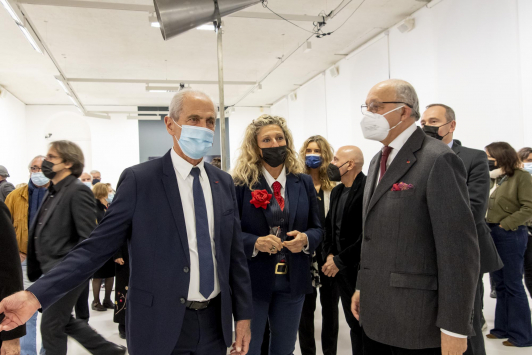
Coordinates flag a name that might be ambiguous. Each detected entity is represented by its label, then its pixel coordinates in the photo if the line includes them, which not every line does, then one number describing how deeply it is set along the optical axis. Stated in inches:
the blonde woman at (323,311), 113.8
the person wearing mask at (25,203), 138.3
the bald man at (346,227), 101.4
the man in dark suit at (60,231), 104.7
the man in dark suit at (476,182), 85.4
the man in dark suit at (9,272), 58.1
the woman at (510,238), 131.3
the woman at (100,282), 186.7
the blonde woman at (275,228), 84.4
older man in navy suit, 54.9
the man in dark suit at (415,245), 54.9
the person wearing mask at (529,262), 143.0
